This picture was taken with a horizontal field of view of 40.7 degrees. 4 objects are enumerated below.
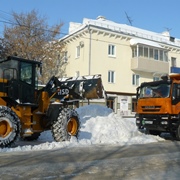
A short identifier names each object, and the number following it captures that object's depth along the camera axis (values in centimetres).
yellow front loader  785
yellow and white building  2555
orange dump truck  1110
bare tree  2601
